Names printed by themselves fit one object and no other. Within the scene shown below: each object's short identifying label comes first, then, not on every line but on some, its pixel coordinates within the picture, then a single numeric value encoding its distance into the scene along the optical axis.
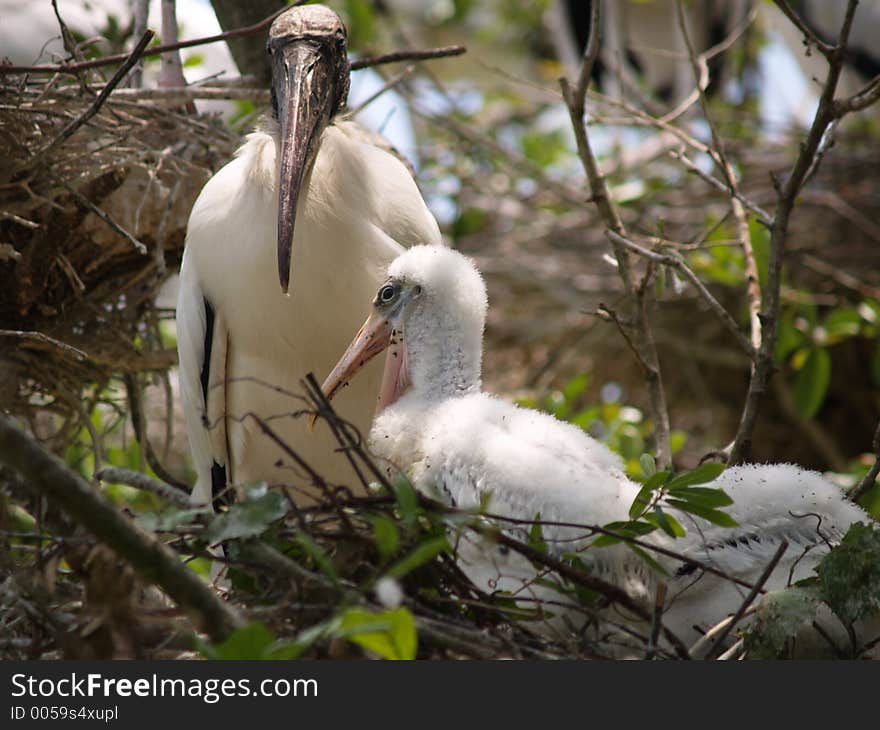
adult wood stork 6.71
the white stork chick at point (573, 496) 6.43
